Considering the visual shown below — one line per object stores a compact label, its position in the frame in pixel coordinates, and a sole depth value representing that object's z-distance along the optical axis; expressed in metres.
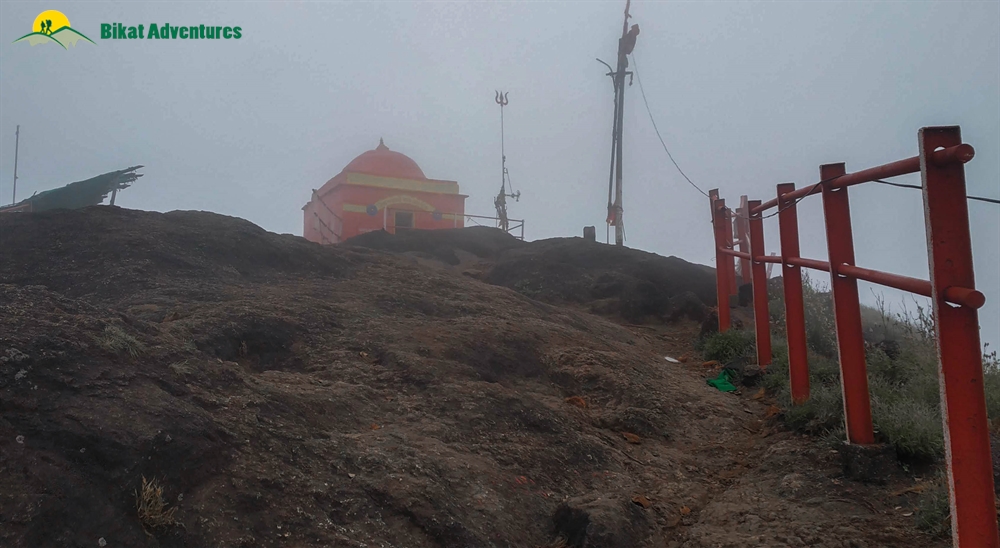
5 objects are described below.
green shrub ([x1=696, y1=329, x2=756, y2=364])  6.80
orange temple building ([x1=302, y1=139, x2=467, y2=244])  22.94
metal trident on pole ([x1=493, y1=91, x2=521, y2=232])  26.39
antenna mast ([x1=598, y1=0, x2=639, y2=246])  17.86
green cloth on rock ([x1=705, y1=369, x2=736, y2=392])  5.93
